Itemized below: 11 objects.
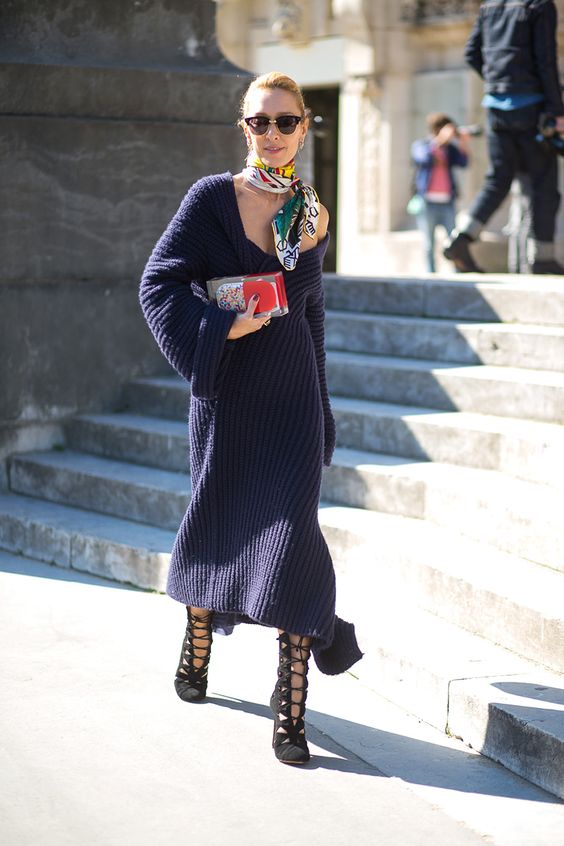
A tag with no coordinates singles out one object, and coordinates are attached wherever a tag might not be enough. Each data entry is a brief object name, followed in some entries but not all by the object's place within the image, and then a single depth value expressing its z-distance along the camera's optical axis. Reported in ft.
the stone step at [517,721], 28.58
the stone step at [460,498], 36.35
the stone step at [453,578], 32.68
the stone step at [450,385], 43.14
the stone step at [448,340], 46.37
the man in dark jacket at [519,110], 61.16
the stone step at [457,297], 48.65
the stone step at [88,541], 43.83
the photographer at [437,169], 89.30
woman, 29.89
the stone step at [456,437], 39.86
